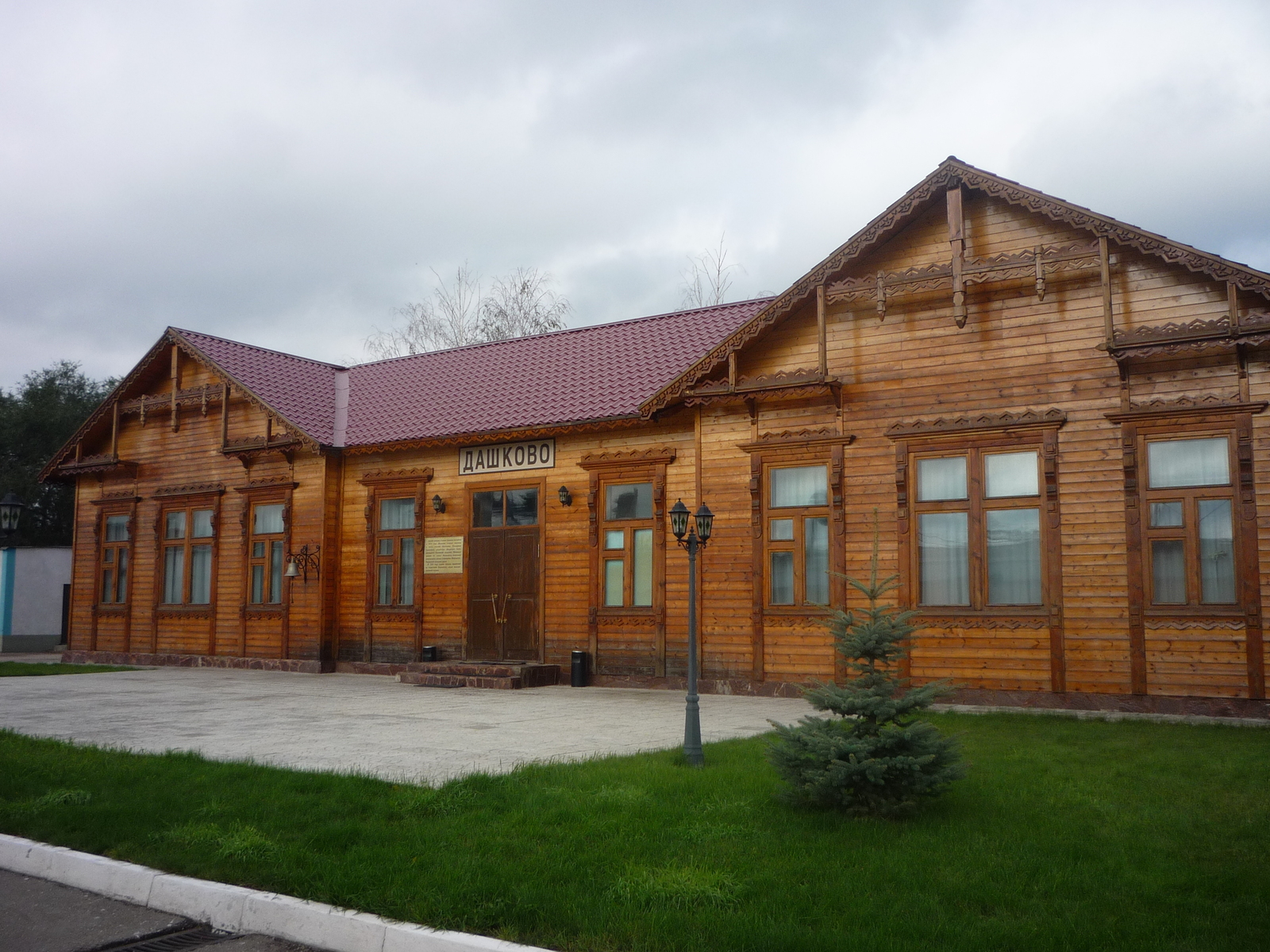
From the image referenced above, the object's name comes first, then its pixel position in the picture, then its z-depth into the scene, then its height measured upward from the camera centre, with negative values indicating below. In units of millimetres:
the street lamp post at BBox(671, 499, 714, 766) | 9156 -285
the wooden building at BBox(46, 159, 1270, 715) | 12844 +1562
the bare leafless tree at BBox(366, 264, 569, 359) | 37781 +9222
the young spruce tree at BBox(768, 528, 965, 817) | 6863 -1077
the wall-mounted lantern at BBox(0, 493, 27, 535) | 21844 +1294
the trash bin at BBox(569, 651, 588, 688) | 17594 -1514
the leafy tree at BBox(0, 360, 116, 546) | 40938 +5122
